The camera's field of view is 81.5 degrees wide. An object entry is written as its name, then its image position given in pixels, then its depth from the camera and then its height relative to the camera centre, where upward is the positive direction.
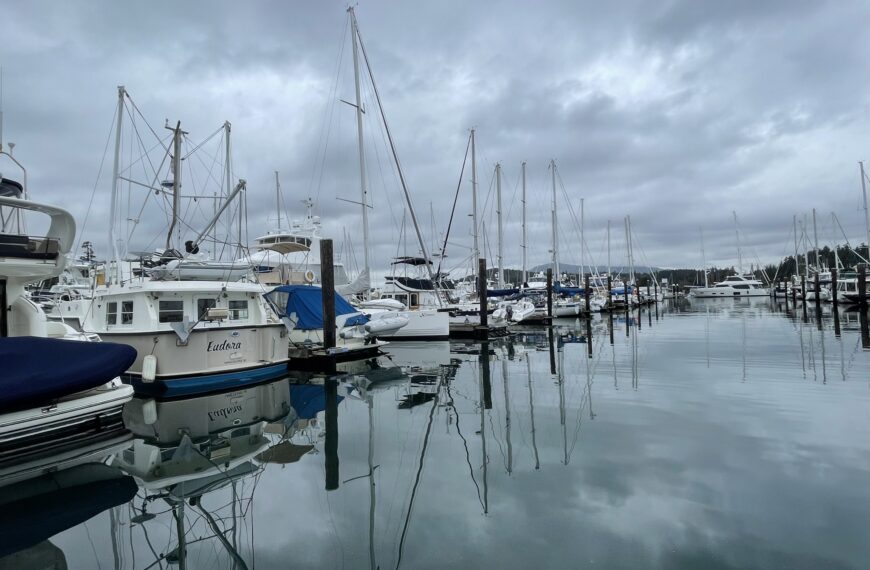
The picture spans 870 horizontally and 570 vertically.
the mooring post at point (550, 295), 41.28 -0.07
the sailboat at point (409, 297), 22.59 +0.13
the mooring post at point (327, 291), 16.62 +0.38
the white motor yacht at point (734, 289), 98.88 -0.36
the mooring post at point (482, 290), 28.97 +0.38
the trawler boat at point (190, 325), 12.88 -0.46
